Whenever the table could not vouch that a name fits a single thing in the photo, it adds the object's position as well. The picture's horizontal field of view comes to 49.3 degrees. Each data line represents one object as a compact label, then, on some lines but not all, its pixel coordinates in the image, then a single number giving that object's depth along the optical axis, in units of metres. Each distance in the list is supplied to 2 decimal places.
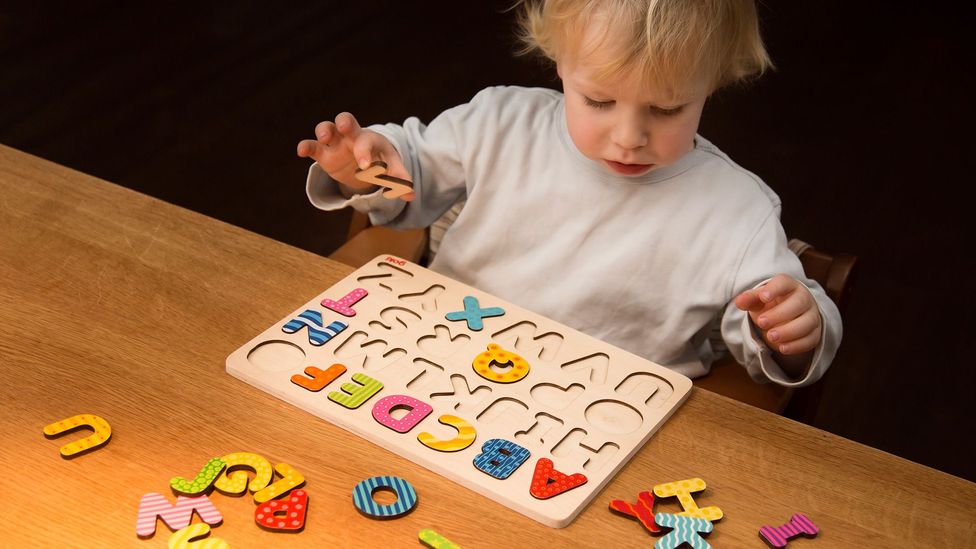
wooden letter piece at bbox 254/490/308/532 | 0.81
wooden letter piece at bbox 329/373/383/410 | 0.94
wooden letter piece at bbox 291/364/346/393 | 0.95
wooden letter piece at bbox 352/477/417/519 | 0.83
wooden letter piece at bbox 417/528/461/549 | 0.81
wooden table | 0.83
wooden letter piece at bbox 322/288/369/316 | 1.07
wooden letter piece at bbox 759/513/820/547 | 0.83
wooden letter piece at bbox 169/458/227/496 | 0.84
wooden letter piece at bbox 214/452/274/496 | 0.85
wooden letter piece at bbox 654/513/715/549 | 0.82
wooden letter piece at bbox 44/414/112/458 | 0.87
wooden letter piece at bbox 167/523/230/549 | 0.79
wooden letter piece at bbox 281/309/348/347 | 1.02
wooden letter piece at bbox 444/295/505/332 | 1.06
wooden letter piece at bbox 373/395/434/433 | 0.92
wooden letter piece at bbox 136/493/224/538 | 0.81
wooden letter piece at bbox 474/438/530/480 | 0.87
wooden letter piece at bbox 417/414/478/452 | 0.90
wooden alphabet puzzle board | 0.88
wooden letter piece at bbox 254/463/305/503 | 0.84
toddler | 1.11
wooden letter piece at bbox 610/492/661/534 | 0.83
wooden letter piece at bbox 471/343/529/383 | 0.98
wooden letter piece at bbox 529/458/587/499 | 0.85
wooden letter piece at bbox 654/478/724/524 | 0.85
